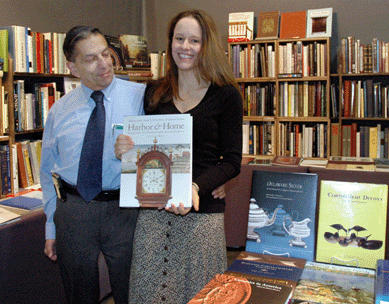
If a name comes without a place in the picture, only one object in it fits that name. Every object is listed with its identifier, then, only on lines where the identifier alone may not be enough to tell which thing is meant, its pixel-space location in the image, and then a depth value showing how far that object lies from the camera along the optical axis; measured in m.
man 1.52
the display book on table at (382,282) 1.12
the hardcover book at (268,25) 4.60
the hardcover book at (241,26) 4.71
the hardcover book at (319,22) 4.39
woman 1.36
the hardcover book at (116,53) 3.15
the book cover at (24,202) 2.18
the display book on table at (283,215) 1.49
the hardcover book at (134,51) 3.28
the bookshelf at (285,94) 4.46
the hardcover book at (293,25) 4.49
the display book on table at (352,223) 1.39
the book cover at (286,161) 2.76
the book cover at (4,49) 2.79
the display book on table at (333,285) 1.16
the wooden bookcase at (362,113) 4.34
